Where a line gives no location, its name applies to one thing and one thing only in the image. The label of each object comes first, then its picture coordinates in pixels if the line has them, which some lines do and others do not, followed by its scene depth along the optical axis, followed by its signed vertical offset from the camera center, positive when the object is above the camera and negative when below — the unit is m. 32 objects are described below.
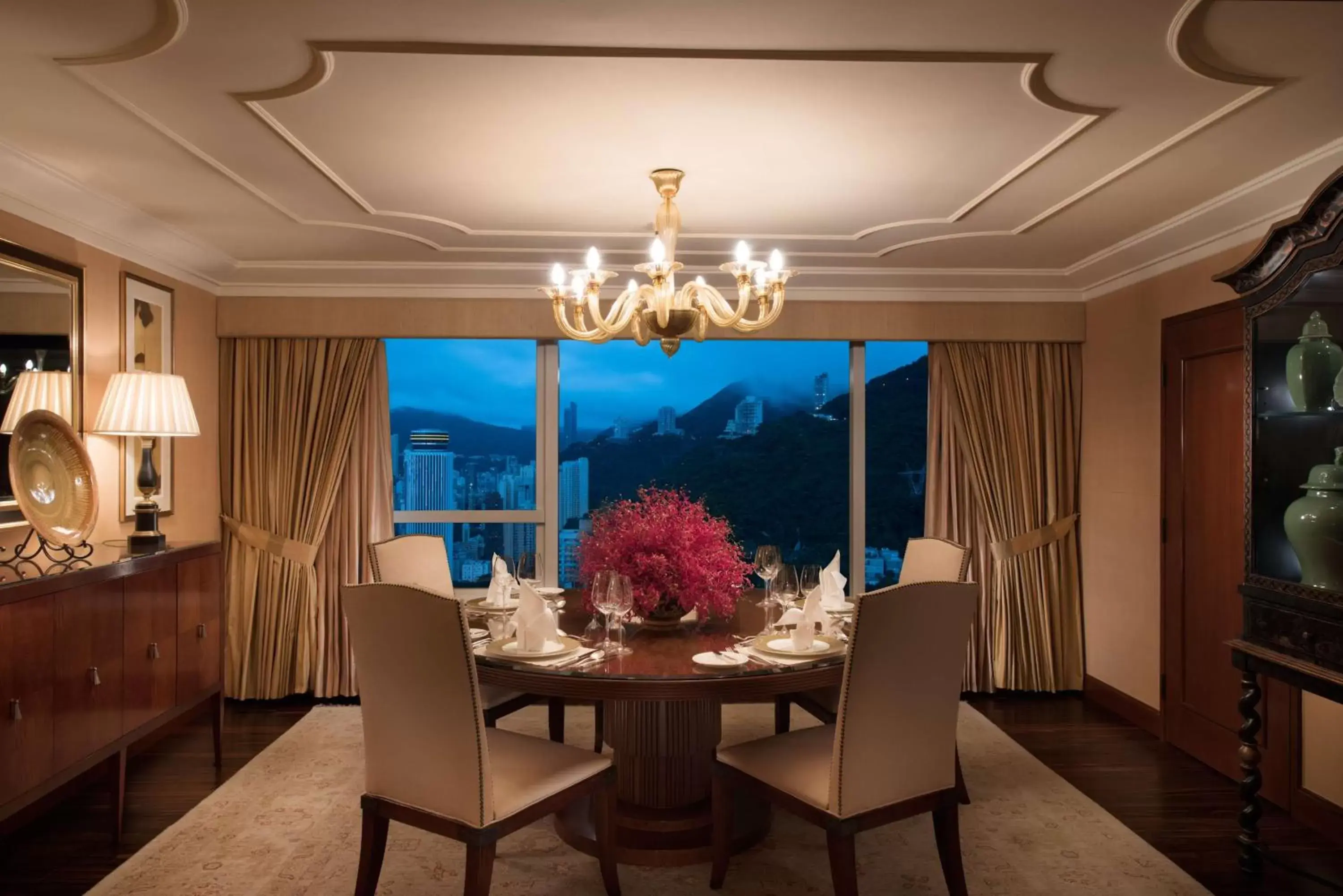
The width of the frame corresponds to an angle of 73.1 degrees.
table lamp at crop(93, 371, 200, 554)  3.44 +0.13
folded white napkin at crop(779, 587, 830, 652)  2.77 -0.53
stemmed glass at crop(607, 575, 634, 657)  2.75 -0.45
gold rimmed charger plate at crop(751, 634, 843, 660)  2.71 -0.60
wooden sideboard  2.61 -0.70
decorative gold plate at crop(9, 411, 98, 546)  2.89 -0.09
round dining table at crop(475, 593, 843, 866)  2.57 -0.99
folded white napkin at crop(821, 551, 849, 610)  3.40 -0.52
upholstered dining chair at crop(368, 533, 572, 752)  3.42 -0.48
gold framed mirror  3.07 +0.41
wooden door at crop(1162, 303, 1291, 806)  3.74 -0.40
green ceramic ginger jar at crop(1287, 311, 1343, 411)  2.65 +0.25
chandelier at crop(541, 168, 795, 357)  2.95 +0.53
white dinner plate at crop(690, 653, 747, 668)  2.60 -0.61
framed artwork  3.93 +0.50
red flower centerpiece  2.92 -0.34
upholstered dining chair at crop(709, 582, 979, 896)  2.34 -0.76
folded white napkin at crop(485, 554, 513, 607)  3.39 -0.50
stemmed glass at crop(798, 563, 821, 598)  3.25 -0.47
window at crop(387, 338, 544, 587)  5.21 +0.04
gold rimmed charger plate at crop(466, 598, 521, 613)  3.35 -0.58
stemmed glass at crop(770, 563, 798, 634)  3.07 -0.47
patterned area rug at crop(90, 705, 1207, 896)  2.84 -1.36
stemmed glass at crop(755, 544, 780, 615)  3.23 -0.40
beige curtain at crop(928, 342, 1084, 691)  5.05 -0.22
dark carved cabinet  2.60 -0.04
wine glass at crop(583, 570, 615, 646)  2.76 -0.41
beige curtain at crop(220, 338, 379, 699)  4.88 -0.14
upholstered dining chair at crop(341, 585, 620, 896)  2.28 -0.77
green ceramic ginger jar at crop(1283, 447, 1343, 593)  2.60 -0.23
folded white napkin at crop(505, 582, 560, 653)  2.73 -0.53
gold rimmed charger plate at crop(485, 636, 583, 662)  2.66 -0.60
